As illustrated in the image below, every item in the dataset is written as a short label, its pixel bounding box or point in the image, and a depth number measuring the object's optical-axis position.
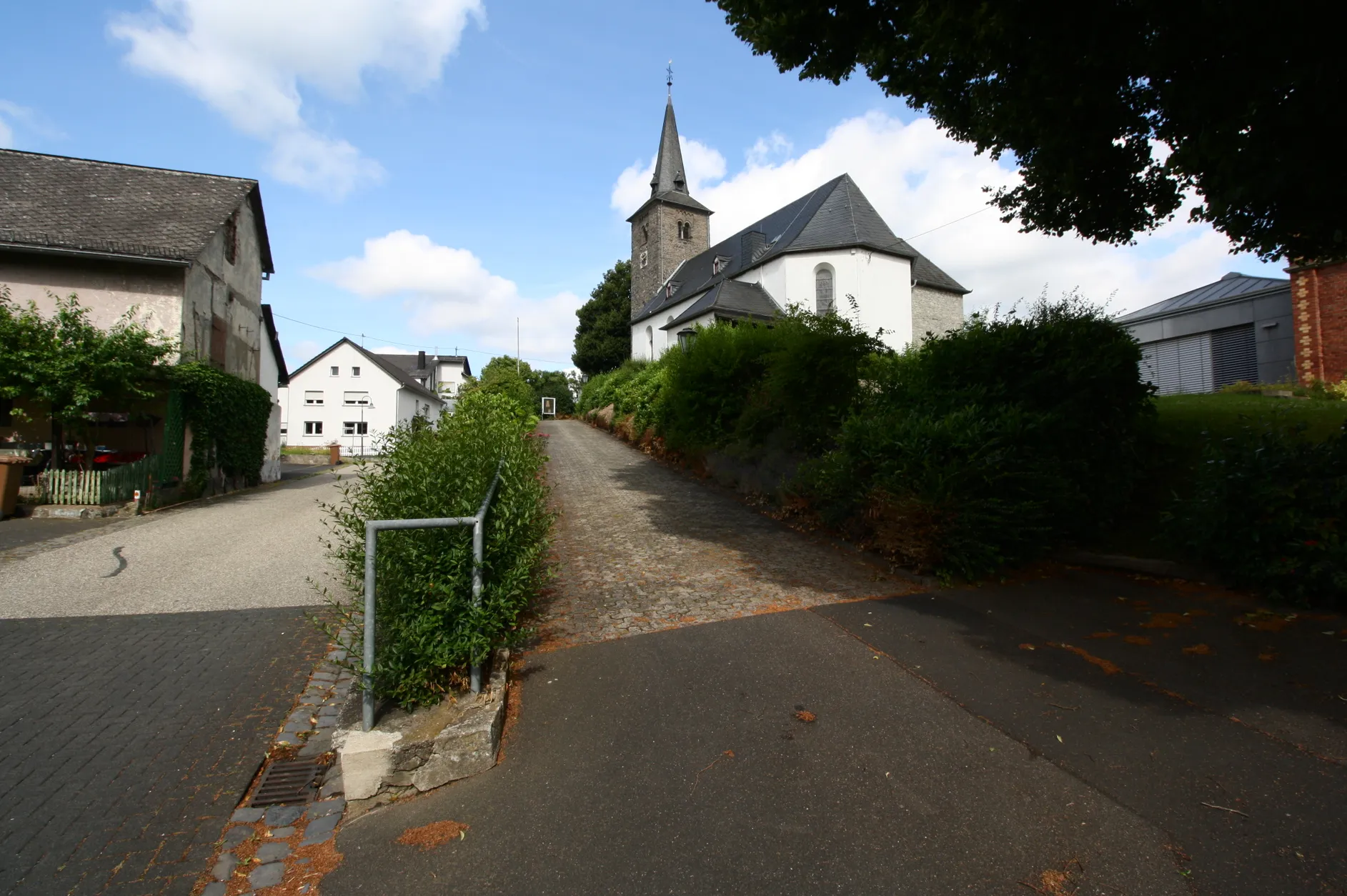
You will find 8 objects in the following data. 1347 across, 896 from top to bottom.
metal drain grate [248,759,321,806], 3.28
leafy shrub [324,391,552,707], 3.57
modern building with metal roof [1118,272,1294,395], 17.89
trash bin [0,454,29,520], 11.35
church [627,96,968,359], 34.91
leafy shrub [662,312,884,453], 9.70
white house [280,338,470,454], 41.94
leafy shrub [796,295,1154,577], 6.22
